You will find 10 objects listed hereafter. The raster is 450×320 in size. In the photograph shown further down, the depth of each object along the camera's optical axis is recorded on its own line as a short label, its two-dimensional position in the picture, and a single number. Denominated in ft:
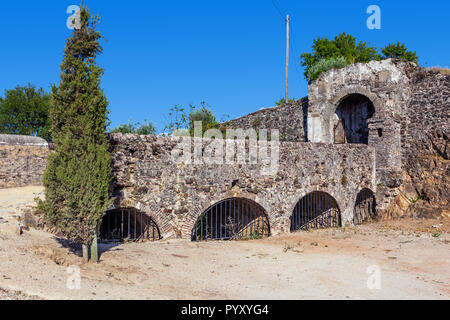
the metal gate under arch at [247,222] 38.58
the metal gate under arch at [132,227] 33.19
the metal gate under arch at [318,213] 45.80
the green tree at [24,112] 95.81
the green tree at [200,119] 70.33
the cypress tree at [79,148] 22.49
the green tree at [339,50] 99.19
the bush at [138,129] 77.65
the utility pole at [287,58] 92.48
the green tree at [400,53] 102.22
